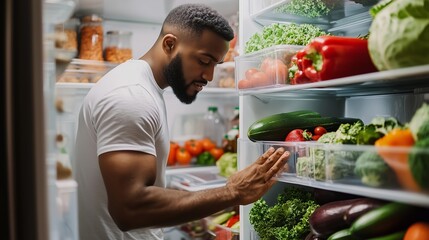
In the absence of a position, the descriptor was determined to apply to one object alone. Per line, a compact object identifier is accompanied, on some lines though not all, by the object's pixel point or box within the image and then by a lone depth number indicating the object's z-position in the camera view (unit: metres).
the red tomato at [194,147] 2.76
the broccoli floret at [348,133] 1.20
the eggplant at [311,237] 1.32
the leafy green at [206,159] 2.77
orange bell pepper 0.88
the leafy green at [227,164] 2.56
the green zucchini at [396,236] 1.08
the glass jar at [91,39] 2.19
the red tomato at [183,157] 2.70
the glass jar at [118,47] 2.33
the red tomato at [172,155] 2.69
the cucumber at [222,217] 2.36
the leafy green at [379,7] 1.11
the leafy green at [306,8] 1.46
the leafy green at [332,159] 1.09
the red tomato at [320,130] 1.44
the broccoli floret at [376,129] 1.09
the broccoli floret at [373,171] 0.94
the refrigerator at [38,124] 0.79
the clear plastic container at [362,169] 0.86
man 1.21
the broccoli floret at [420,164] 0.84
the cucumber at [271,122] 1.49
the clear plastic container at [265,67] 1.40
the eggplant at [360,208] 1.15
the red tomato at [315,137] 1.42
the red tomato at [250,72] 1.51
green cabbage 0.95
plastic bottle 2.96
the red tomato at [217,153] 2.79
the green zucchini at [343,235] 1.18
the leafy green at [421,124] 0.92
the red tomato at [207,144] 2.81
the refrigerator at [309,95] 1.32
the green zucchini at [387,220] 1.08
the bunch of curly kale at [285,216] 1.43
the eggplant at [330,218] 1.24
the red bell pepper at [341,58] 1.19
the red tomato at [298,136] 1.41
